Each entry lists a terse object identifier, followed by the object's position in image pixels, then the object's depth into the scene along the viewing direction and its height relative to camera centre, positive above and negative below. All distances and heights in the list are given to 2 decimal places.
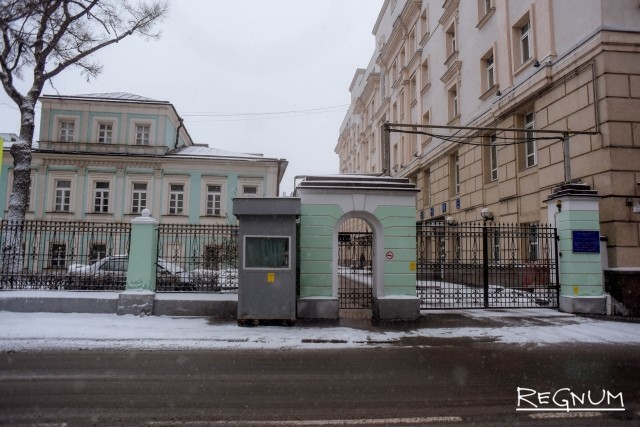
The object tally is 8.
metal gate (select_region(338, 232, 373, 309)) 12.00 -0.07
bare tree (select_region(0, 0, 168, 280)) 15.78 +8.06
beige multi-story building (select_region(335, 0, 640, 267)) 12.09 +5.55
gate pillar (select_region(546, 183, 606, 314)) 11.78 +0.19
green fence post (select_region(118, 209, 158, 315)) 10.59 -0.46
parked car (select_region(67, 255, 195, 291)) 11.22 -0.57
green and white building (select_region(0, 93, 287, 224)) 29.84 +5.71
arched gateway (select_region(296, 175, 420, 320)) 10.90 +0.38
